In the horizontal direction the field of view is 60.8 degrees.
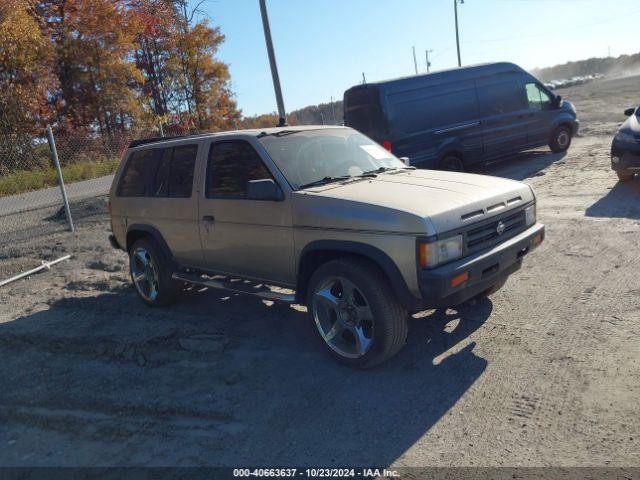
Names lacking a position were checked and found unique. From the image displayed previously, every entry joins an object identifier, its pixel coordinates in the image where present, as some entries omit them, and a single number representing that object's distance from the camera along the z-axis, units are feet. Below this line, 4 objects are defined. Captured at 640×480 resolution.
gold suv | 12.52
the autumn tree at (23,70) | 65.05
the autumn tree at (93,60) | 80.94
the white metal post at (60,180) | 31.58
